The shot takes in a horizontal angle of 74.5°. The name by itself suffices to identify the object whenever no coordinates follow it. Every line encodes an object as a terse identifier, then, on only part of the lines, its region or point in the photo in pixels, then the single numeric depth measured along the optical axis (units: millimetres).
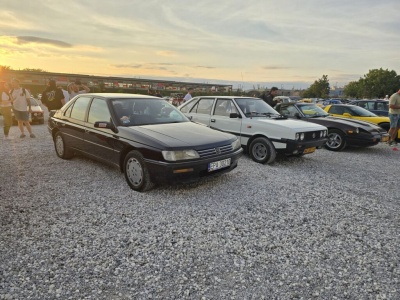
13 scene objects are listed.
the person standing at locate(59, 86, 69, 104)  9012
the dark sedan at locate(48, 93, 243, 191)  3734
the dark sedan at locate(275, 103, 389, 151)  7590
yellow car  9188
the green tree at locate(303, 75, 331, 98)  69688
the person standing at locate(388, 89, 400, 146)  8184
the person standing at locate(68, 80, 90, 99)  8617
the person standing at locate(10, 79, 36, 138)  7539
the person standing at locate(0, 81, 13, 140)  7773
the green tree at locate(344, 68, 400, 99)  56594
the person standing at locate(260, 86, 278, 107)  8925
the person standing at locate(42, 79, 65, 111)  8281
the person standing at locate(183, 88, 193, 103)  11798
